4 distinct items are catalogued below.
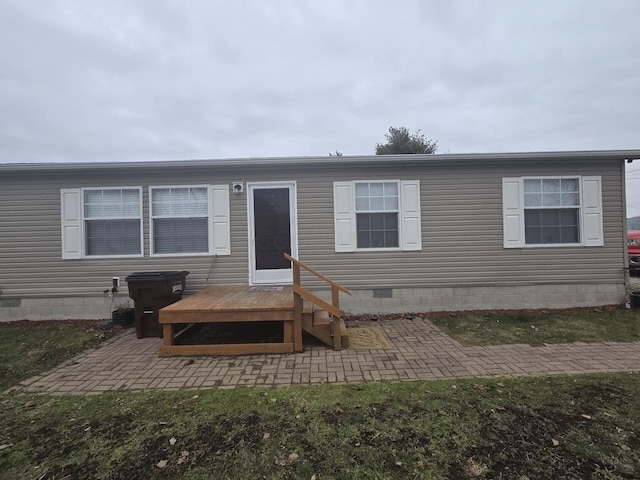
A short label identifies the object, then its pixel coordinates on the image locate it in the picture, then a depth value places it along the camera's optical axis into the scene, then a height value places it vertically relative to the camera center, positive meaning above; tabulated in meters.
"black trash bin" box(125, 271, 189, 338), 4.90 -0.88
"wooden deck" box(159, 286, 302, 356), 4.15 -1.06
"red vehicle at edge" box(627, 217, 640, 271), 9.51 -0.49
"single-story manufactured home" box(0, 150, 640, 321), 6.05 +0.22
